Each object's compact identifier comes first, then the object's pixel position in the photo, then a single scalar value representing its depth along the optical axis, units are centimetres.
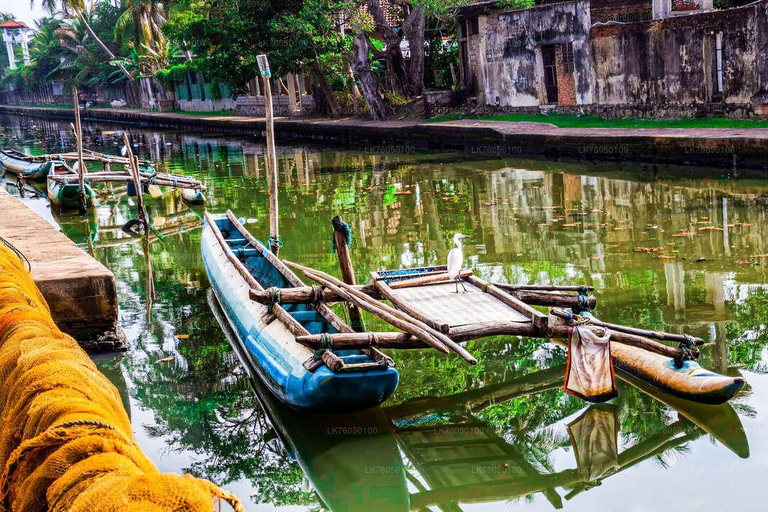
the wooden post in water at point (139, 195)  1444
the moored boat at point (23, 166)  2145
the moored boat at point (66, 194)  1667
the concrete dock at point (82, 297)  794
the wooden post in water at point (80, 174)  1632
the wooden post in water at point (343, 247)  806
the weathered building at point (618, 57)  1820
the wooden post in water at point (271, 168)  1072
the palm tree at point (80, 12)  4903
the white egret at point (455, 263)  745
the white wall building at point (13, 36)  9888
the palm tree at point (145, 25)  4675
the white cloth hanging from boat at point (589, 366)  628
